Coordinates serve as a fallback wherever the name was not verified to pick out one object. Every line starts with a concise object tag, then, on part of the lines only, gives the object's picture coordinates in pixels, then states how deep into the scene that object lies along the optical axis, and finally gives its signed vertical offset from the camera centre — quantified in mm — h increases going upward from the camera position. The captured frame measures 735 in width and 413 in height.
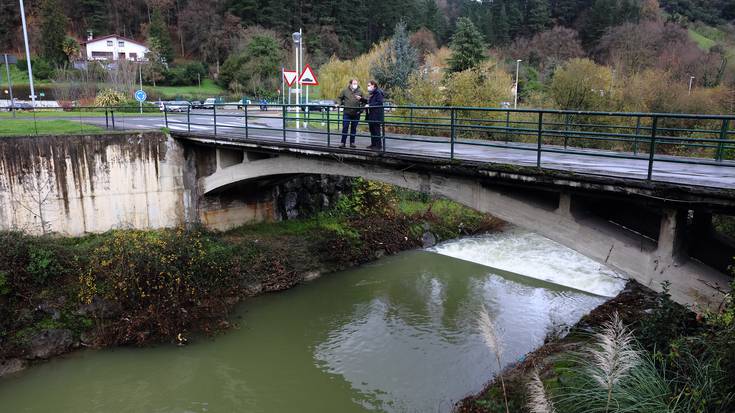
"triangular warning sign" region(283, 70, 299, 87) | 17406 +548
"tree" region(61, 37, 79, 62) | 53281 +4266
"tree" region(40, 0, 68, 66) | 53656 +5323
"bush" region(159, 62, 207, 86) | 55750 +1806
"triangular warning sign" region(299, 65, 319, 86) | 16562 +467
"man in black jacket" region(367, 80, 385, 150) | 11355 -369
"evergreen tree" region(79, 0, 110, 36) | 65062 +9014
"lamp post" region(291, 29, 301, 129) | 17642 +1553
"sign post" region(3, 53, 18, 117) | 21772 +1318
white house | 60812 +5025
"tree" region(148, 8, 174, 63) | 59916 +6108
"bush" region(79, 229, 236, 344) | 12086 -4468
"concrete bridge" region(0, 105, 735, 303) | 7160 -1719
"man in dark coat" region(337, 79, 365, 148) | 11945 -238
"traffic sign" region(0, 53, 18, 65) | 21812 +1321
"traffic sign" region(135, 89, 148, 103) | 21719 -122
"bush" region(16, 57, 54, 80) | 51281 +2015
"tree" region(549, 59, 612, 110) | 25266 +348
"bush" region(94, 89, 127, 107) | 27816 -345
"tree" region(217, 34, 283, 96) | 48750 +2415
